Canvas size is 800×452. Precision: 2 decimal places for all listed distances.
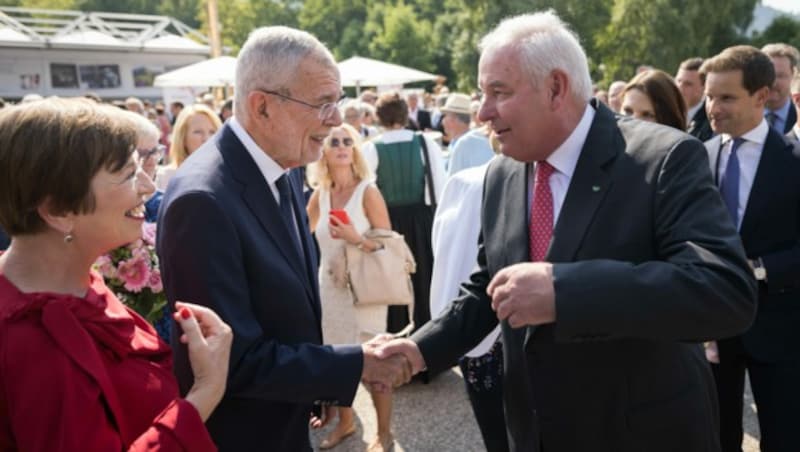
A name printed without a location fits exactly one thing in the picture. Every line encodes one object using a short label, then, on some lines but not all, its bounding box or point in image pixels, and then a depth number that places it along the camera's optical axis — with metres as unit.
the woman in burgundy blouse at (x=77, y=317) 1.48
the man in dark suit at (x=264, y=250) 1.99
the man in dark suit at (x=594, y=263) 1.73
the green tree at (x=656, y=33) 31.22
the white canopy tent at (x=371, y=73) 17.02
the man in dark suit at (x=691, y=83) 6.22
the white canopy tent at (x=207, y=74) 15.17
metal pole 22.22
